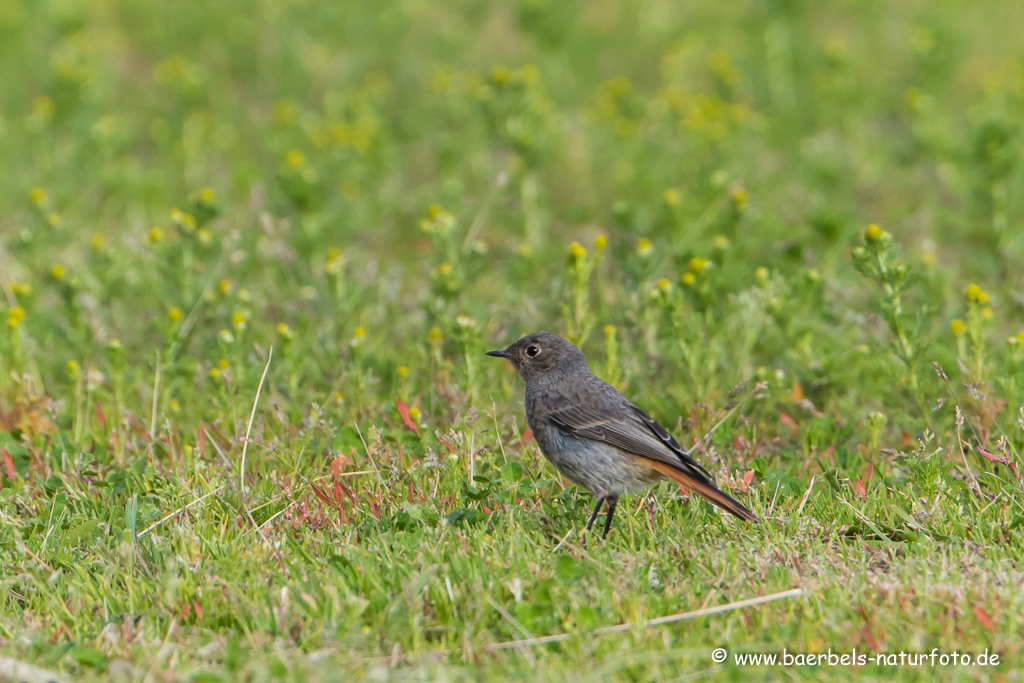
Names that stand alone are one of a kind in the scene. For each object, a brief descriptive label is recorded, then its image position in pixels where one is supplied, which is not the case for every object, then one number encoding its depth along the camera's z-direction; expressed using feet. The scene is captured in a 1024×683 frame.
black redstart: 31.89
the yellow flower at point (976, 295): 36.24
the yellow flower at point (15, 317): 40.98
